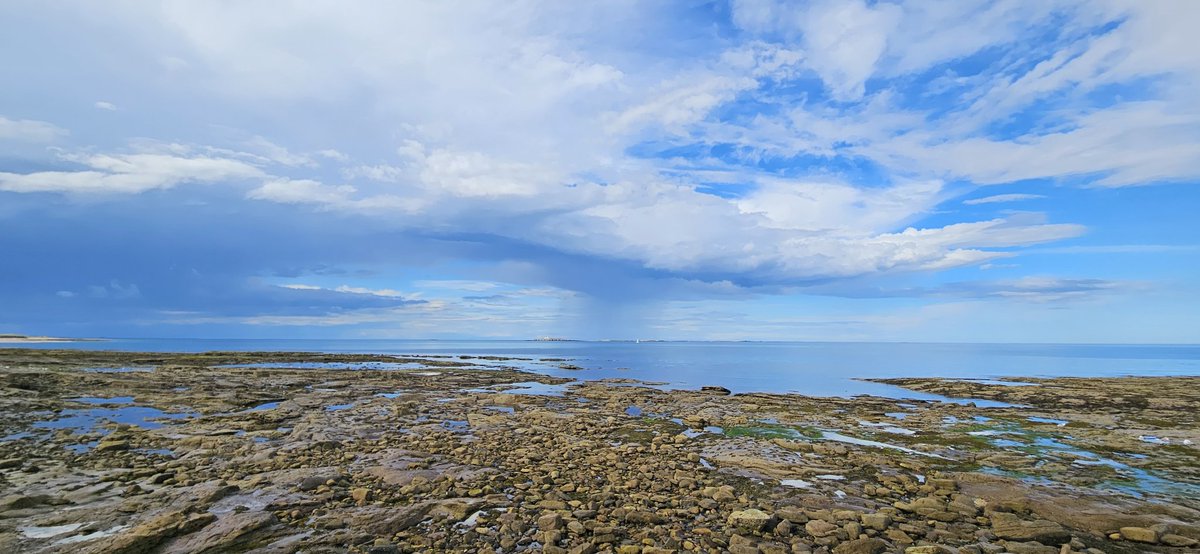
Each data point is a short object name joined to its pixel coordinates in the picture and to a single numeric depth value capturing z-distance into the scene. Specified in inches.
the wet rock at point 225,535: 395.5
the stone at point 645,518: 464.8
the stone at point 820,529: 442.9
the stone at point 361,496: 505.2
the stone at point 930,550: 406.3
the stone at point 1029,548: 414.9
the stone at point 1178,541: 437.7
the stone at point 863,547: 413.4
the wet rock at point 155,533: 382.3
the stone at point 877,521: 459.2
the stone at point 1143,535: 443.5
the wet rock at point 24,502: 464.0
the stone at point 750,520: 454.9
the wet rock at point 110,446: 698.2
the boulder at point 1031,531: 437.1
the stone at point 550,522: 446.6
